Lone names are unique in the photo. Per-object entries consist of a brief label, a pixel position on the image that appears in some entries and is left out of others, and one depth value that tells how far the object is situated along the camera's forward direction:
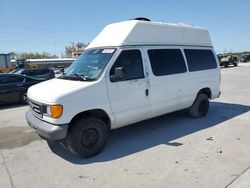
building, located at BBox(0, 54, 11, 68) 48.00
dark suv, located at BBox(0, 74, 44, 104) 8.43
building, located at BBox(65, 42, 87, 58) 94.44
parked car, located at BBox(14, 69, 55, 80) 12.87
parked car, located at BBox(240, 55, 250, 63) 45.02
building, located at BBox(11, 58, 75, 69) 65.24
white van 3.49
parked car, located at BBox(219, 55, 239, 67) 29.60
